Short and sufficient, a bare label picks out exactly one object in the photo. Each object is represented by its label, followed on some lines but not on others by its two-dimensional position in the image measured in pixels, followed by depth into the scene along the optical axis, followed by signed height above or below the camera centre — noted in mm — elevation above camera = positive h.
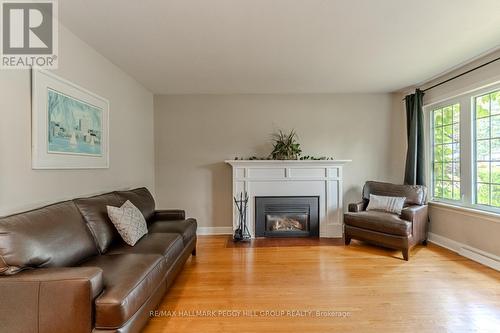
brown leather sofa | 1380 -730
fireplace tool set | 4188 -821
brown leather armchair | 3279 -790
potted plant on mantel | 4285 +242
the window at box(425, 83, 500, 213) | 3055 +228
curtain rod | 2945 +1229
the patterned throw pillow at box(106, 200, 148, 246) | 2408 -564
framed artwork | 2041 +402
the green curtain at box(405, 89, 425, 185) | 3971 +316
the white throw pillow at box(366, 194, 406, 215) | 3697 -580
